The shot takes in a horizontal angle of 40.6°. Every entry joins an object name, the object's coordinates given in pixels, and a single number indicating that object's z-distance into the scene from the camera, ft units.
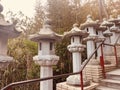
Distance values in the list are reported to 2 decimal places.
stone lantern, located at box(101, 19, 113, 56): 27.50
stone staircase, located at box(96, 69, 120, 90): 15.53
